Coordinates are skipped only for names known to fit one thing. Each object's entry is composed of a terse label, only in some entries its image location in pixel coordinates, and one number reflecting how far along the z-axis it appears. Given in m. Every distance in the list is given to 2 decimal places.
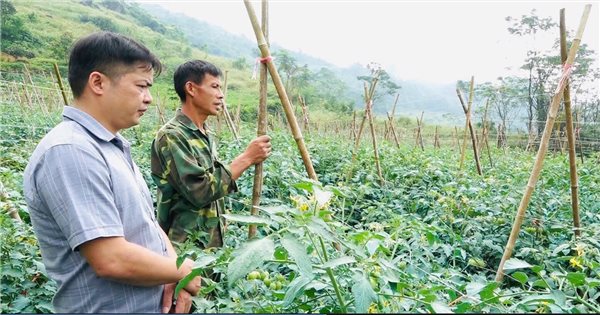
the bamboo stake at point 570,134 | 2.04
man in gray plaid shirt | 0.97
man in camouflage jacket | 1.74
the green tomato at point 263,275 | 1.18
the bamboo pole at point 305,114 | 7.48
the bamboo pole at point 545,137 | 1.87
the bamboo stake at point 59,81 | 3.92
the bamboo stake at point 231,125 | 4.89
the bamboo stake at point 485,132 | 5.59
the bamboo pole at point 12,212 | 1.96
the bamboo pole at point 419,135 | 7.98
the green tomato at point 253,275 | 1.15
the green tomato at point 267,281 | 1.15
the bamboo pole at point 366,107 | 3.99
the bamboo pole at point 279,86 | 1.65
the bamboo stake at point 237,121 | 7.85
